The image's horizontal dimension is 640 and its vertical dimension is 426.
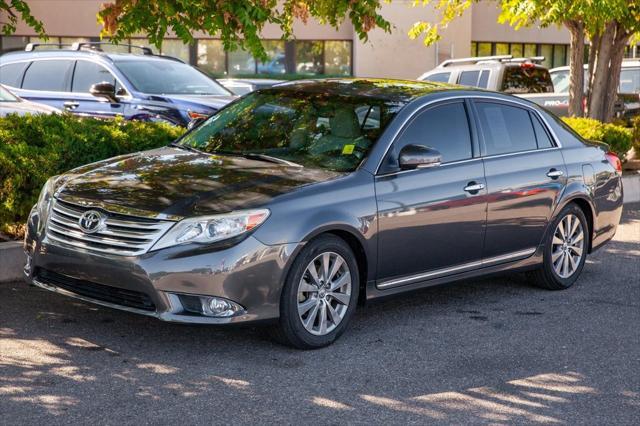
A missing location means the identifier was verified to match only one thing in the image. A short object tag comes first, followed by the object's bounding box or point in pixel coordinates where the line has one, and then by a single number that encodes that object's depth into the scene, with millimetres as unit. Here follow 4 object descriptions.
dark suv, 13570
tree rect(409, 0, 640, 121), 15492
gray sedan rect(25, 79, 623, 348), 6316
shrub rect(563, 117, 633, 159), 13753
